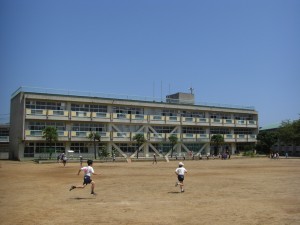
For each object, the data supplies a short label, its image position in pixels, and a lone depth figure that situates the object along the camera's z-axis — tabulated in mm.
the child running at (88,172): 15992
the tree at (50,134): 52669
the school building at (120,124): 56094
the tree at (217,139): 72562
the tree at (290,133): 75250
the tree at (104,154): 57062
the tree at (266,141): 78500
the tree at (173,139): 67688
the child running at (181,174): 17706
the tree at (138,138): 63125
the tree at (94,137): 58541
